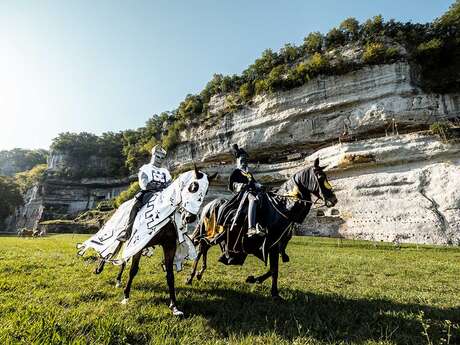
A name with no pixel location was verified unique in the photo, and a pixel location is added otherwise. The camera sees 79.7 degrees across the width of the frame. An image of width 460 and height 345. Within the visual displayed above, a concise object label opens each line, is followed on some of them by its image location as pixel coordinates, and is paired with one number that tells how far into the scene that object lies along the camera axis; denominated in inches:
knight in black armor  229.0
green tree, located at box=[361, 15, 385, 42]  1445.1
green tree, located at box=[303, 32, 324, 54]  1654.8
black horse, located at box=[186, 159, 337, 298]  236.8
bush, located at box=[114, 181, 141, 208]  2013.8
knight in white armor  233.3
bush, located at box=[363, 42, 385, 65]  1325.5
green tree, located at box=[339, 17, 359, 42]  1535.4
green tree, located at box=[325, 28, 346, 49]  1584.6
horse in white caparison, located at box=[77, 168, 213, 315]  181.5
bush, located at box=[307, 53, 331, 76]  1460.4
